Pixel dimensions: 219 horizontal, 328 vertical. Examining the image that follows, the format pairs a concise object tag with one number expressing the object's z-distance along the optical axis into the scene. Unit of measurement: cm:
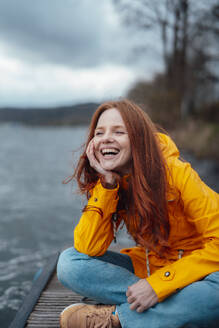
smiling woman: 148
